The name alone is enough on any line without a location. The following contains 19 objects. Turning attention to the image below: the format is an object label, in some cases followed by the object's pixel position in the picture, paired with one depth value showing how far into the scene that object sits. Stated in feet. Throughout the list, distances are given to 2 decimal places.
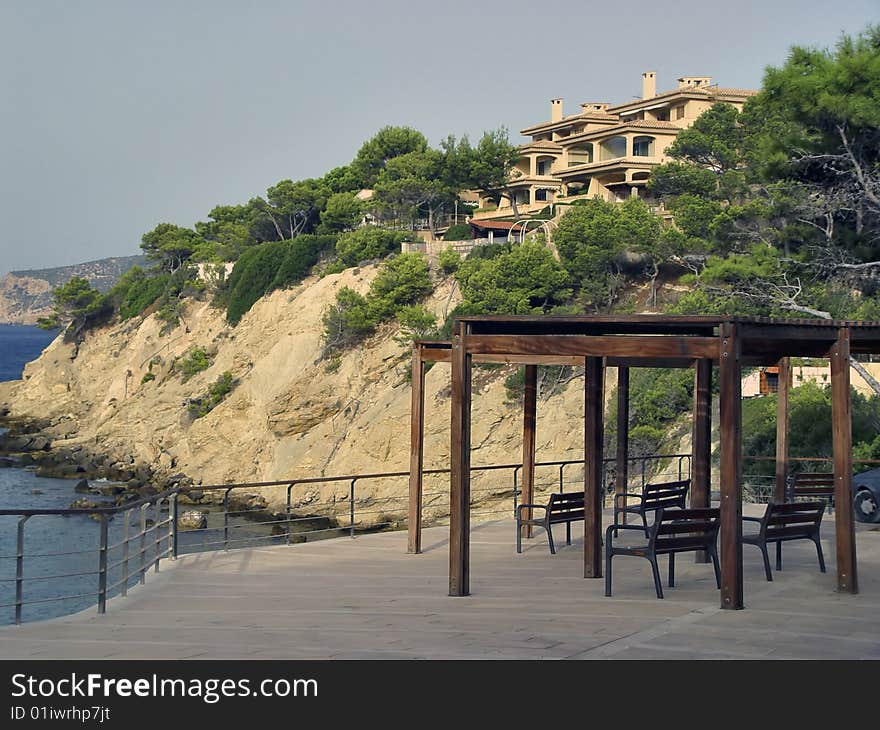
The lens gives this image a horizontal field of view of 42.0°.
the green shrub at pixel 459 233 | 211.61
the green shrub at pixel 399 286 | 178.81
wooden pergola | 32.12
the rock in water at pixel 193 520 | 122.93
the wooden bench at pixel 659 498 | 45.83
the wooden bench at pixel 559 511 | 44.06
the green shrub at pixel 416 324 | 168.96
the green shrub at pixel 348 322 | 177.27
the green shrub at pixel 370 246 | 203.51
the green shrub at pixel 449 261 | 183.62
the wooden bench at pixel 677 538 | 33.83
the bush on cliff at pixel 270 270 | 216.33
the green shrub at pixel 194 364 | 205.57
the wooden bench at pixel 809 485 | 52.47
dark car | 52.95
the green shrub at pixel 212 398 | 184.44
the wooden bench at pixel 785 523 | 36.45
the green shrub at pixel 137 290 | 257.14
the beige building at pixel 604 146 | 222.73
